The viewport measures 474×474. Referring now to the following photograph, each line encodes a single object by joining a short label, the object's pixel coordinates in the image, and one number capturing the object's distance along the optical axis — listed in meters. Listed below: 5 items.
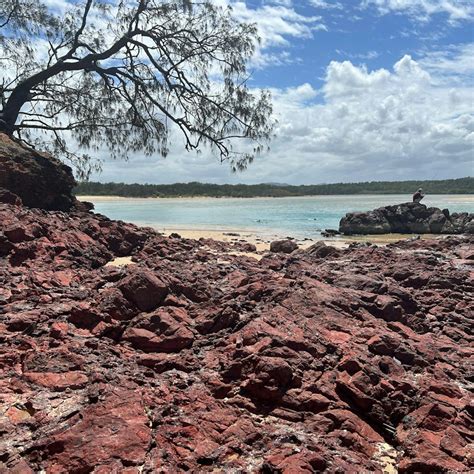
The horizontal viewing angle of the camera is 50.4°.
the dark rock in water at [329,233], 24.15
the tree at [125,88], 12.48
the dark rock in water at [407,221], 26.89
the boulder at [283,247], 13.80
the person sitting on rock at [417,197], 29.84
